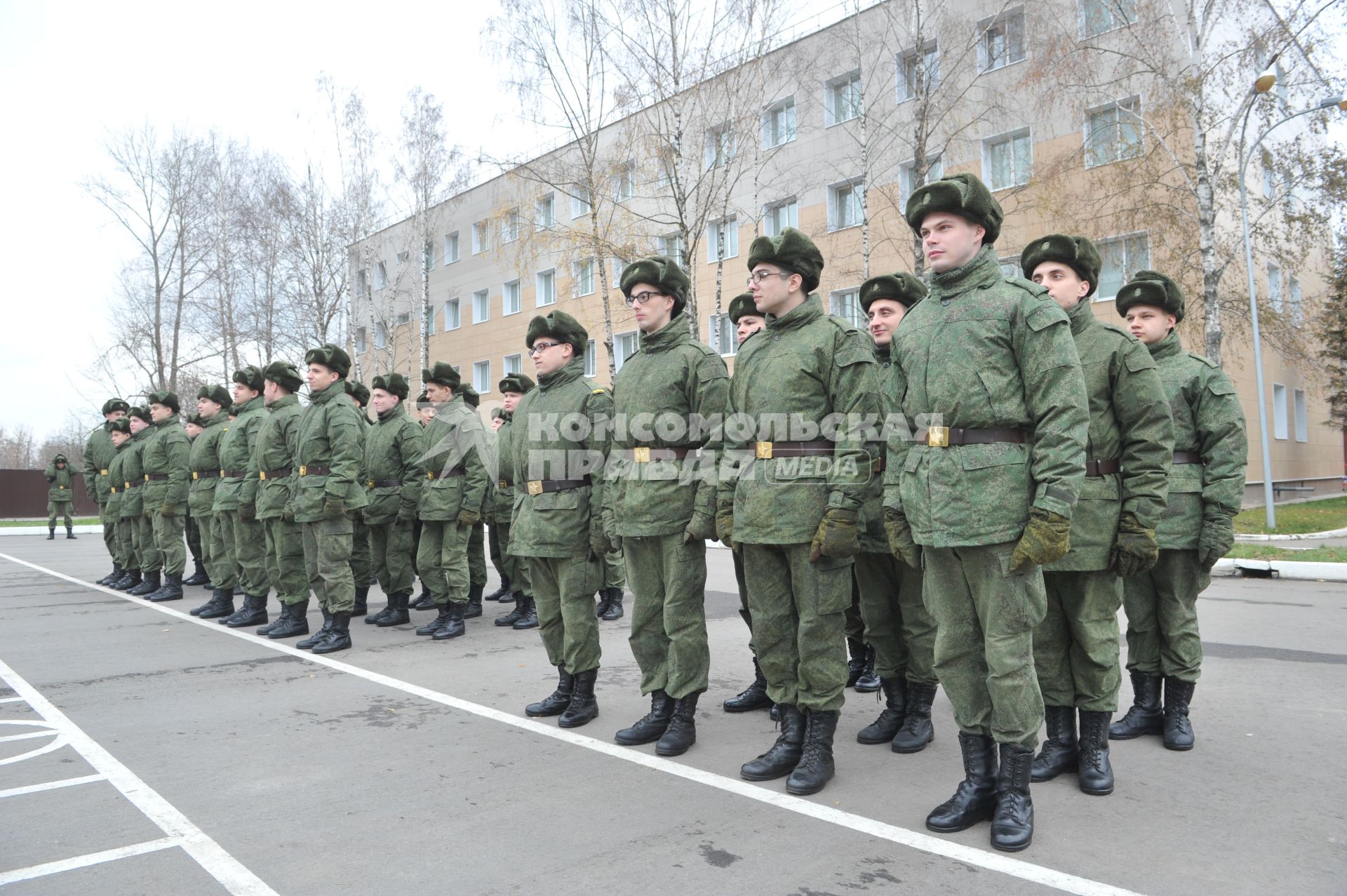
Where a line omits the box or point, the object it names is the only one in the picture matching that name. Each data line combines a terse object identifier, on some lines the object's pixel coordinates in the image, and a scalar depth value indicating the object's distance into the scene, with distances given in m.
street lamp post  13.83
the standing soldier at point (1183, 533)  4.29
